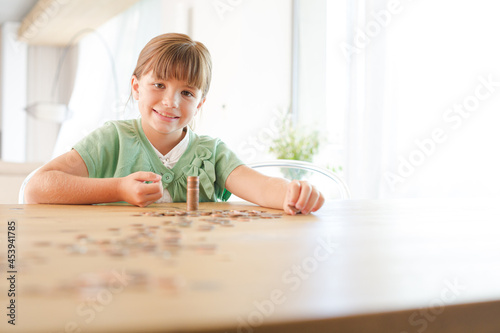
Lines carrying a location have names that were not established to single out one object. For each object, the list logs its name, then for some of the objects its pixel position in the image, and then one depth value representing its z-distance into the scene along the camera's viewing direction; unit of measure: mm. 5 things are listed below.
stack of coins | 1016
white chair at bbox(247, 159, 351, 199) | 1833
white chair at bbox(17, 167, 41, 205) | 1450
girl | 1376
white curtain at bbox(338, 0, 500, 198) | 2611
